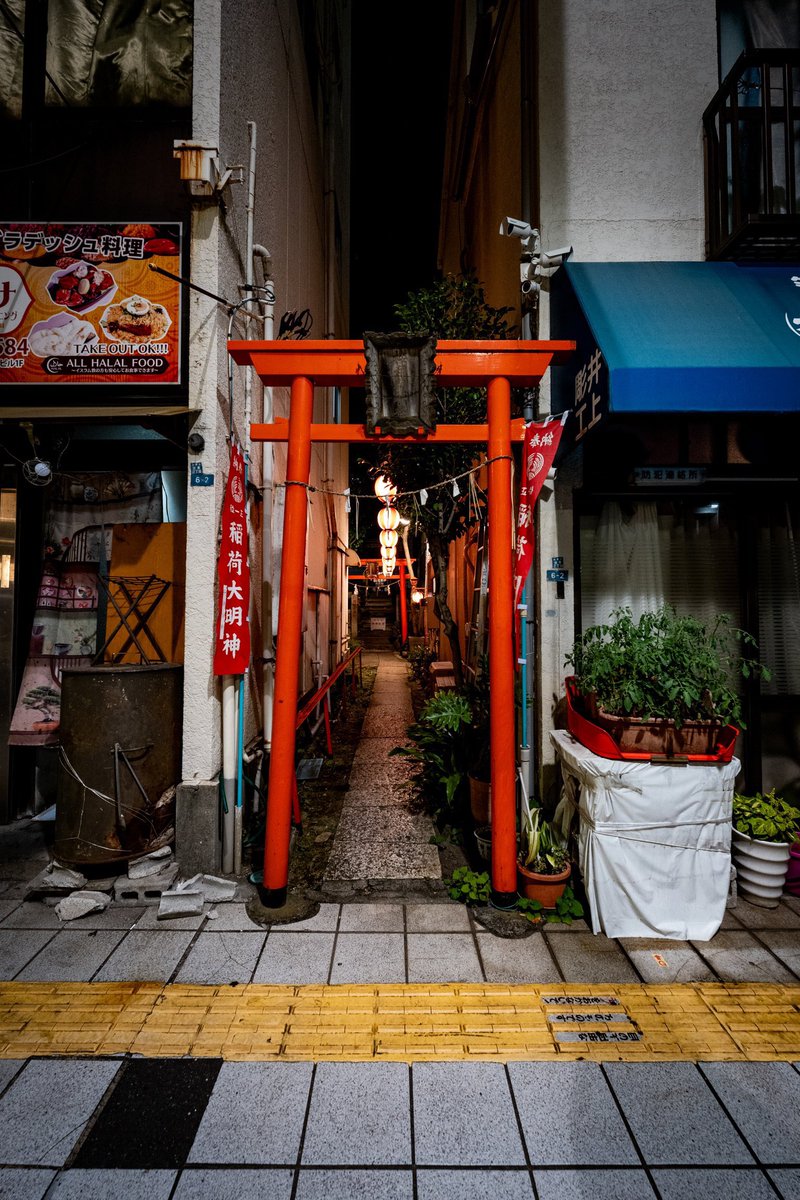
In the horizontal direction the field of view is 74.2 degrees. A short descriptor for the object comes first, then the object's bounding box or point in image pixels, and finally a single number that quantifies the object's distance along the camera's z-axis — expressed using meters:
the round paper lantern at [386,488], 8.41
